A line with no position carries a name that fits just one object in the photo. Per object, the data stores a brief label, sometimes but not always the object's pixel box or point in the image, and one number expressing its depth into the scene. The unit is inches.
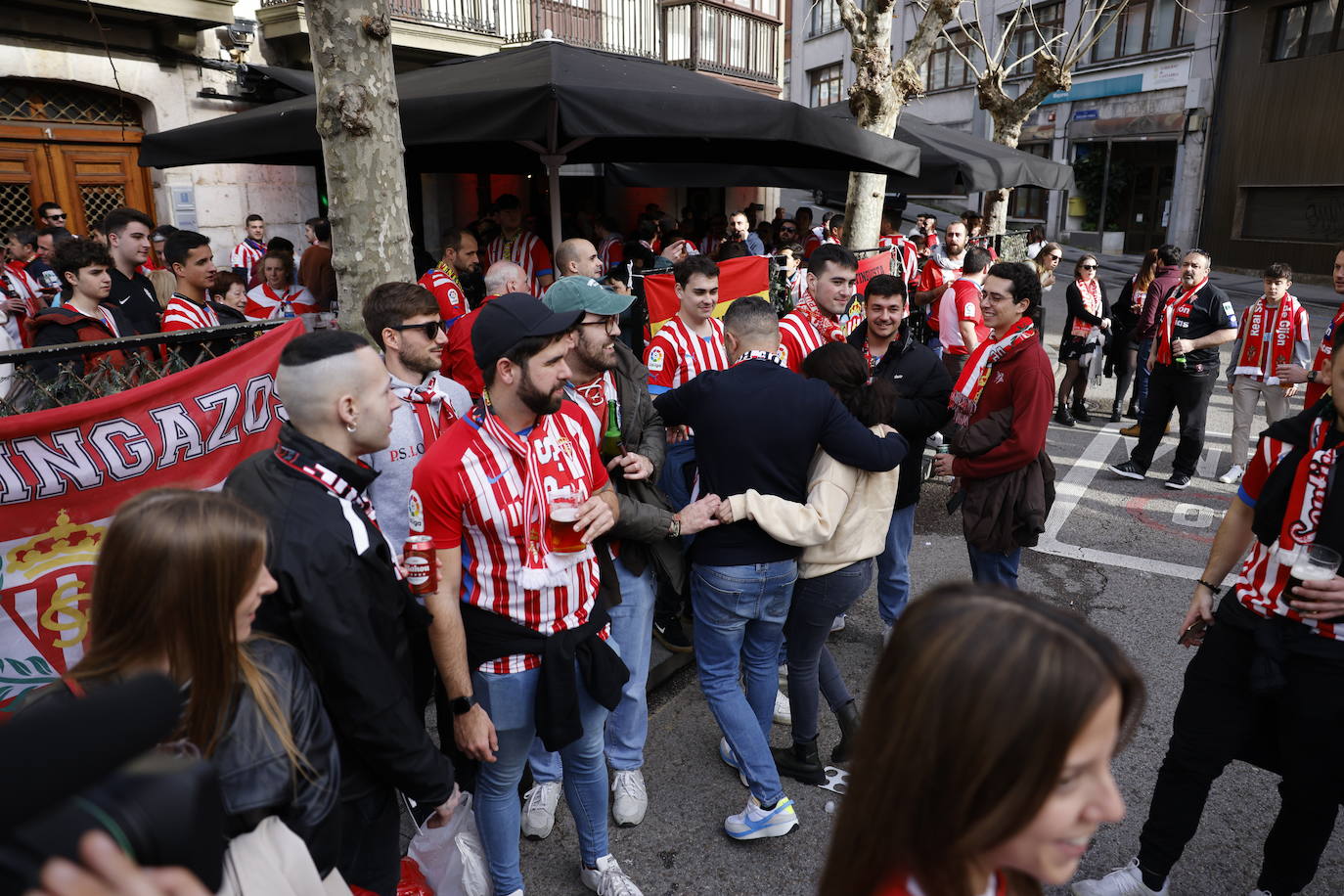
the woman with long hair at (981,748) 43.7
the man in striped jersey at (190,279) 193.5
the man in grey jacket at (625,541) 122.1
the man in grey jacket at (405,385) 129.0
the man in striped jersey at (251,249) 374.9
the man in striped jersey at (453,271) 233.9
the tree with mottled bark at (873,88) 359.6
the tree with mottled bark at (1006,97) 582.6
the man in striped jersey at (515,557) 97.1
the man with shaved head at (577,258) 214.2
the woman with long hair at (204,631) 61.3
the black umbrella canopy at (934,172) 384.8
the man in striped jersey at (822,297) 193.6
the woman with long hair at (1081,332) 346.6
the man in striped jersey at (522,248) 321.2
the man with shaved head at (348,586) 79.7
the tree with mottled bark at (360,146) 154.4
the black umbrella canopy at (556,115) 182.1
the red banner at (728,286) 252.5
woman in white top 121.6
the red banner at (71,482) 110.8
